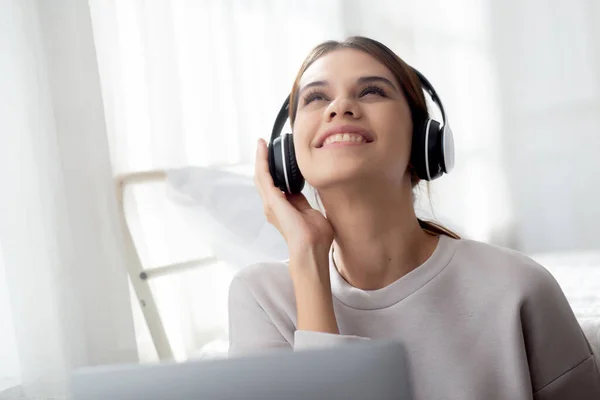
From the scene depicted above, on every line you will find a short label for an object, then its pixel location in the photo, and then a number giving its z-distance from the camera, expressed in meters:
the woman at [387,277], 1.43
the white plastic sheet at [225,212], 2.01
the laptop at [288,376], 1.11
